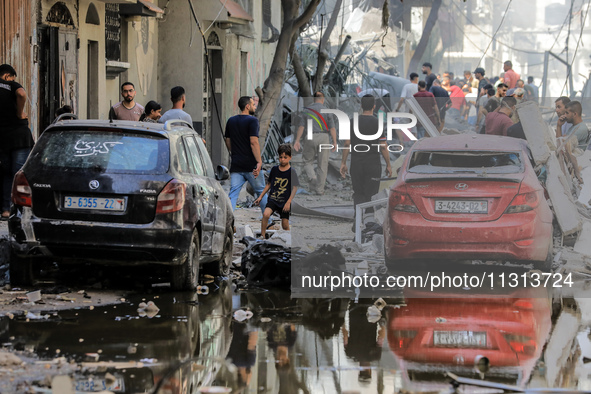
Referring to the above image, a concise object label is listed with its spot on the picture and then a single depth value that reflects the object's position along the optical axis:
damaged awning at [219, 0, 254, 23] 47.16
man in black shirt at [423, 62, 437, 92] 48.68
